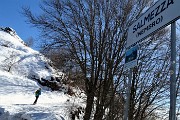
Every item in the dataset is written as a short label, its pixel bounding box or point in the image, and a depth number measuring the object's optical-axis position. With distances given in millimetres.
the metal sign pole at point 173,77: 2898
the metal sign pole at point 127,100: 3814
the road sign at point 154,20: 3043
